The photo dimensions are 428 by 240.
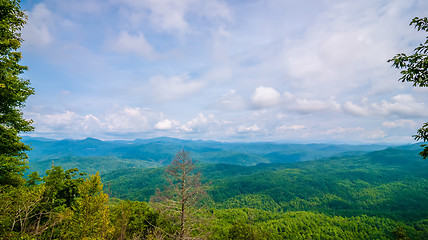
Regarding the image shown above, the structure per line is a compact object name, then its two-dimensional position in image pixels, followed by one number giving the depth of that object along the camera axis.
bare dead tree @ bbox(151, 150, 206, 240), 12.96
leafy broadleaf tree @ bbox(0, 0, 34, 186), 11.21
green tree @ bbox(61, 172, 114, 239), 14.41
